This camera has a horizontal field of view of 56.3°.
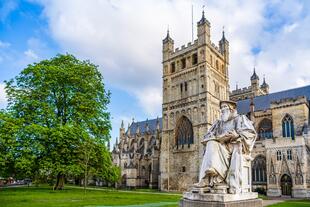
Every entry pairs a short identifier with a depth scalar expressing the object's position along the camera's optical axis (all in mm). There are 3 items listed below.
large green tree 20047
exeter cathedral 30719
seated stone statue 6570
